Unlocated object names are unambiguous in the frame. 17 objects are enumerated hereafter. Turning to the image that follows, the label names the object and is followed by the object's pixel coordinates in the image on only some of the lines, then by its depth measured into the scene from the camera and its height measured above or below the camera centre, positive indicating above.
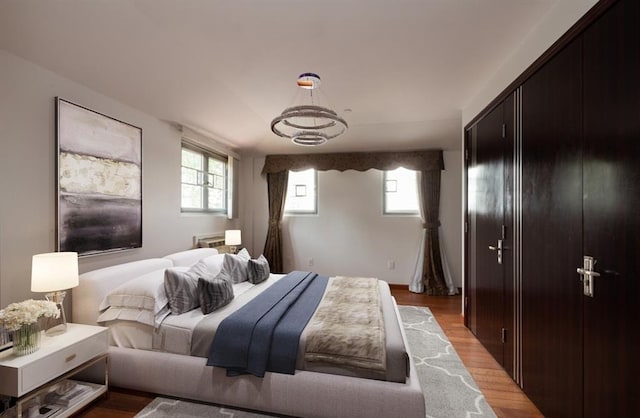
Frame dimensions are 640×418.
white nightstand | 1.45 -0.92
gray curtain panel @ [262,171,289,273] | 5.21 -0.15
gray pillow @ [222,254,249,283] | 3.01 -0.65
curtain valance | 4.75 +0.90
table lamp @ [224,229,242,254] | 4.29 -0.44
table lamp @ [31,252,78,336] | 1.73 -0.43
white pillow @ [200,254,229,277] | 2.80 -0.58
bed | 1.69 -1.08
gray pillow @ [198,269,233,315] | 2.20 -0.70
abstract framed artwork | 2.18 +0.26
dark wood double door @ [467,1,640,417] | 1.24 -0.08
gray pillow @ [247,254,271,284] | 3.11 -0.71
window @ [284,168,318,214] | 5.30 +0.35
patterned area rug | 1.82 -1.38
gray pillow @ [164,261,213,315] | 2.16 -0.65
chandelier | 2.18 +0.78
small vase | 1.55 -0.75
